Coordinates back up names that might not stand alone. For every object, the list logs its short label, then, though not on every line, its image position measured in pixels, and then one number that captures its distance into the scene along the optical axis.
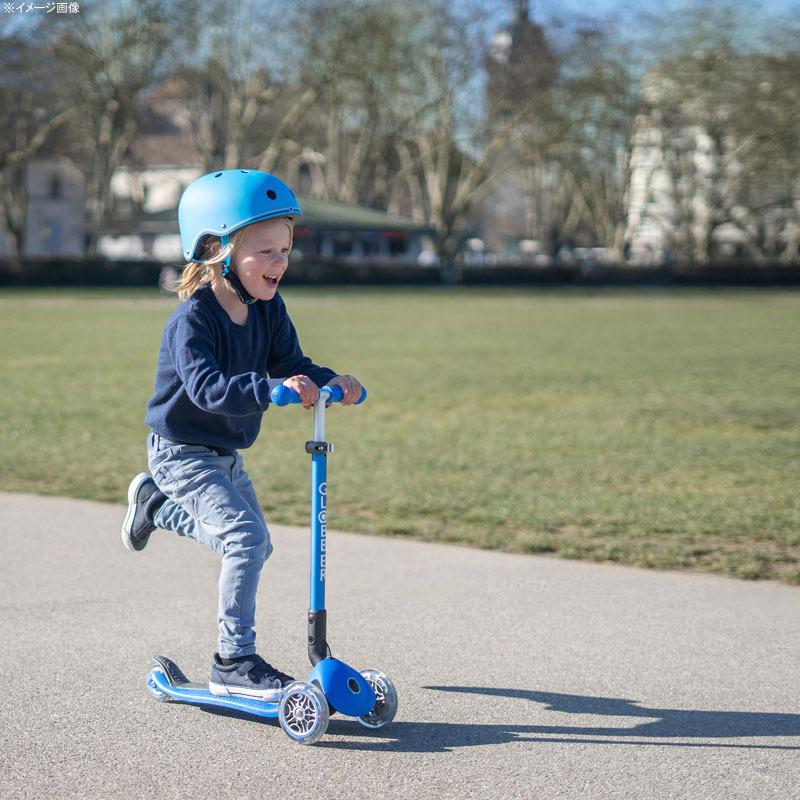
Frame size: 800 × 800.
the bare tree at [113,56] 47.72
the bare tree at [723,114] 53.47
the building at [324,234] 58.78
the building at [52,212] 77.44
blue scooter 3.53
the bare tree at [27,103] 46.03
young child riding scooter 3.63
